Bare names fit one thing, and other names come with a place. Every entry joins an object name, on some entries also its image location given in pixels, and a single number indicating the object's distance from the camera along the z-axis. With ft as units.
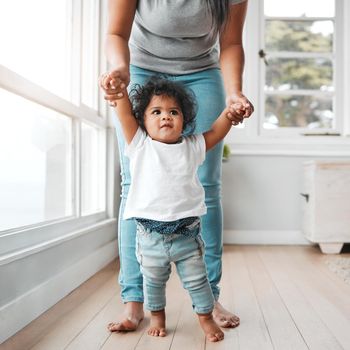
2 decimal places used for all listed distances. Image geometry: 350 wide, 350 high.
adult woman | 4.44
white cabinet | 9.70
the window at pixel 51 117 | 5.13
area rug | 7.35
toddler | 4.12
